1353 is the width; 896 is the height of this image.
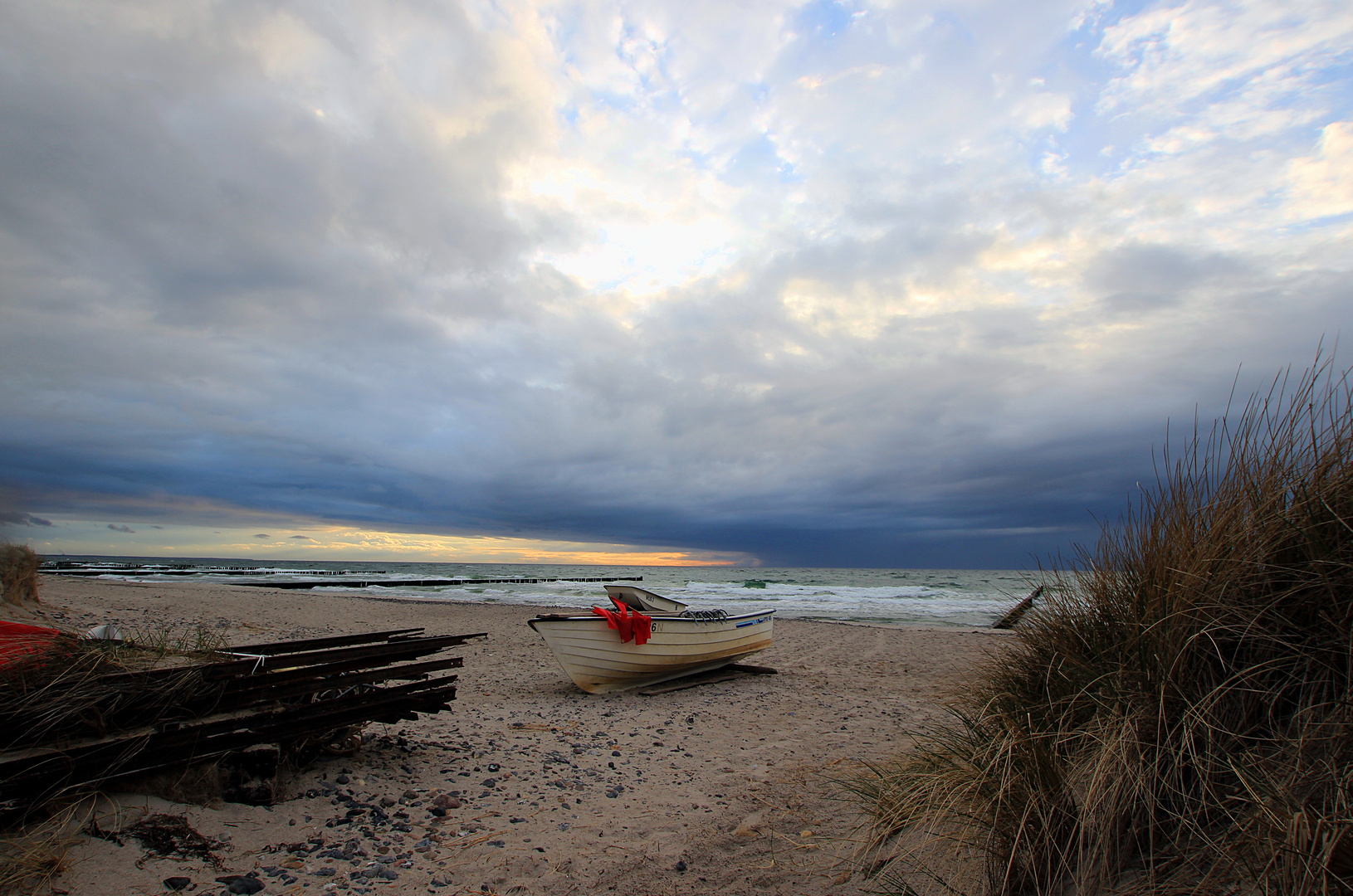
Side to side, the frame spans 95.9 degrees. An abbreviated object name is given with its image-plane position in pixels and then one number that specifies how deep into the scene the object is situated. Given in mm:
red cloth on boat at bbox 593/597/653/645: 8438
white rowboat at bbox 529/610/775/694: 8500
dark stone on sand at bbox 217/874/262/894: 3055
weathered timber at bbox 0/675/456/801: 2986
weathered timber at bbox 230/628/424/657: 4929
